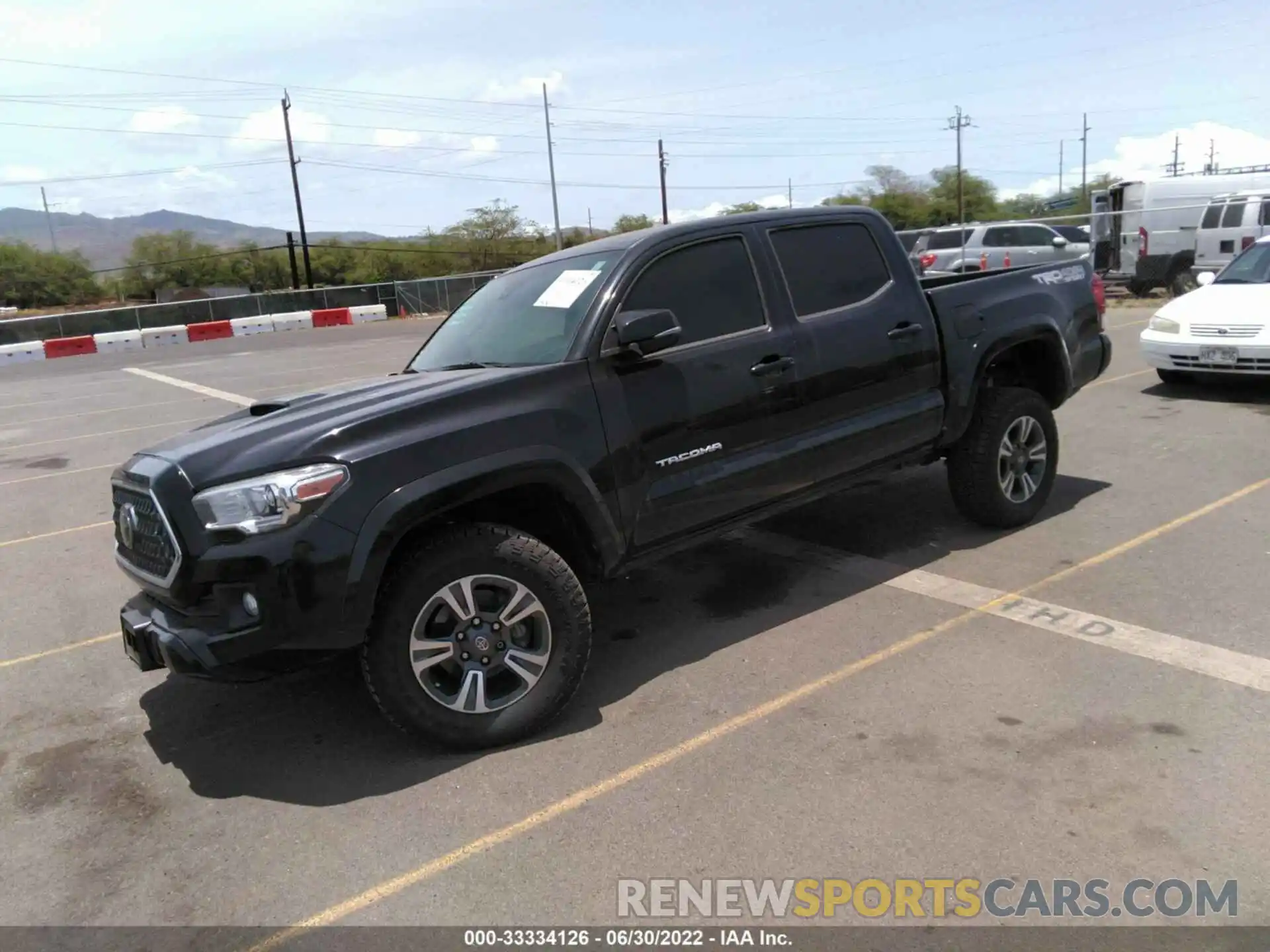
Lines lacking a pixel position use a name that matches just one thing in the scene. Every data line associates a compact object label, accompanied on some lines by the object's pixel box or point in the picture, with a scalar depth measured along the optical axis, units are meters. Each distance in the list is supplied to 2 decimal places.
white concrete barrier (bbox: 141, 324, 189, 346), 30.09
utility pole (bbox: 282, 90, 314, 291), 49.25
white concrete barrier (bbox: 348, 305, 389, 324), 34.97
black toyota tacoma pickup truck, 3.37
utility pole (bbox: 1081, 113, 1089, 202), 90.81
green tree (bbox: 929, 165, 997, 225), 79.81
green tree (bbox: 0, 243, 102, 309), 77.12
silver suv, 22.08
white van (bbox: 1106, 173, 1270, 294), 19.78
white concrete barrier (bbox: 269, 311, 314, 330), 32.75
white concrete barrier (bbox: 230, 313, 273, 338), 31.69
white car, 8.88
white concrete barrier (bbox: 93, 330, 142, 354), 29.14
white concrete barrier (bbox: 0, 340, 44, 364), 27.73
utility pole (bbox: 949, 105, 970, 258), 71.19
